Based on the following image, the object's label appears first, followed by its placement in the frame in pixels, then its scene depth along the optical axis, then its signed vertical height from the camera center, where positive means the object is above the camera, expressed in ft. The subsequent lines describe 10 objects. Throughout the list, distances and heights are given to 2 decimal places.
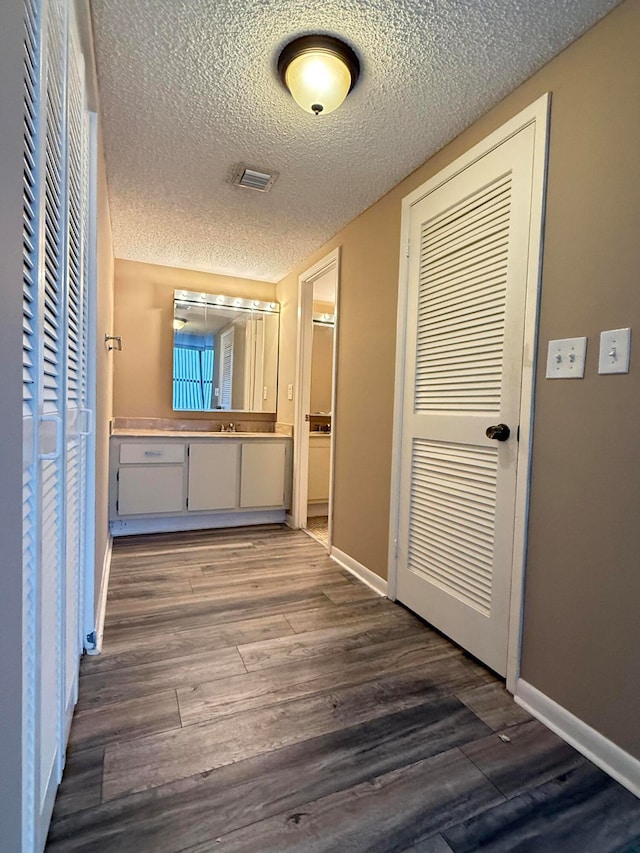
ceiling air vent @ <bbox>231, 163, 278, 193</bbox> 6.84 +3.91
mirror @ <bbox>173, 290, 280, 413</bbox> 12.04 +1.51
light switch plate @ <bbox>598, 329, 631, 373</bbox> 3.83 +0.63
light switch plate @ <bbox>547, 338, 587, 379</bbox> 4.22 +0.61
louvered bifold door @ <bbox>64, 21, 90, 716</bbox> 3.66 +0.36
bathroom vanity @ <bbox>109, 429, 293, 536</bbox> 10.16 -2.05
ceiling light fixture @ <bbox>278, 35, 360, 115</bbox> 4.47 +3.82
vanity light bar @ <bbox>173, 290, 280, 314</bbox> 11.94 +3.07
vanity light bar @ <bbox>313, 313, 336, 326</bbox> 14.48 +3.12
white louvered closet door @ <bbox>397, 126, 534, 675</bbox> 5.05 +0.24
